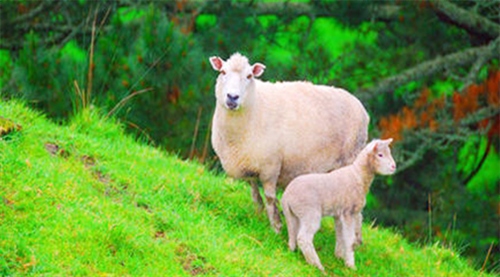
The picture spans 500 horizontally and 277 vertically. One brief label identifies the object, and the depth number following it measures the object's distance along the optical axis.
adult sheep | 13.84
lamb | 12.98
